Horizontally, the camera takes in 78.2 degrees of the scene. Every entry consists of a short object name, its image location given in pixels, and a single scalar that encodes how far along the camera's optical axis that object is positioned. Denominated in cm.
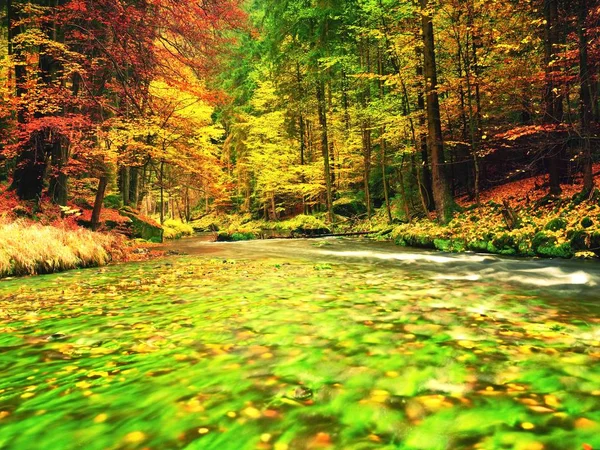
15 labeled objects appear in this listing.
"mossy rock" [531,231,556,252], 909
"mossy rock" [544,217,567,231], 930
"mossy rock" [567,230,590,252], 842
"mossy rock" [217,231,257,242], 2303
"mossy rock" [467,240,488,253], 1065
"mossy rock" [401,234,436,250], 1257
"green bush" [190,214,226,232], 3928
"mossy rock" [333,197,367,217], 2658
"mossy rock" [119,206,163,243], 1866
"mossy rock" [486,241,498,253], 1035
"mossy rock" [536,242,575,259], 855
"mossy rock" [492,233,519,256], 988
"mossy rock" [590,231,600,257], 820
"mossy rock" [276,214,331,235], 2202
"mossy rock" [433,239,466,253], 1116
